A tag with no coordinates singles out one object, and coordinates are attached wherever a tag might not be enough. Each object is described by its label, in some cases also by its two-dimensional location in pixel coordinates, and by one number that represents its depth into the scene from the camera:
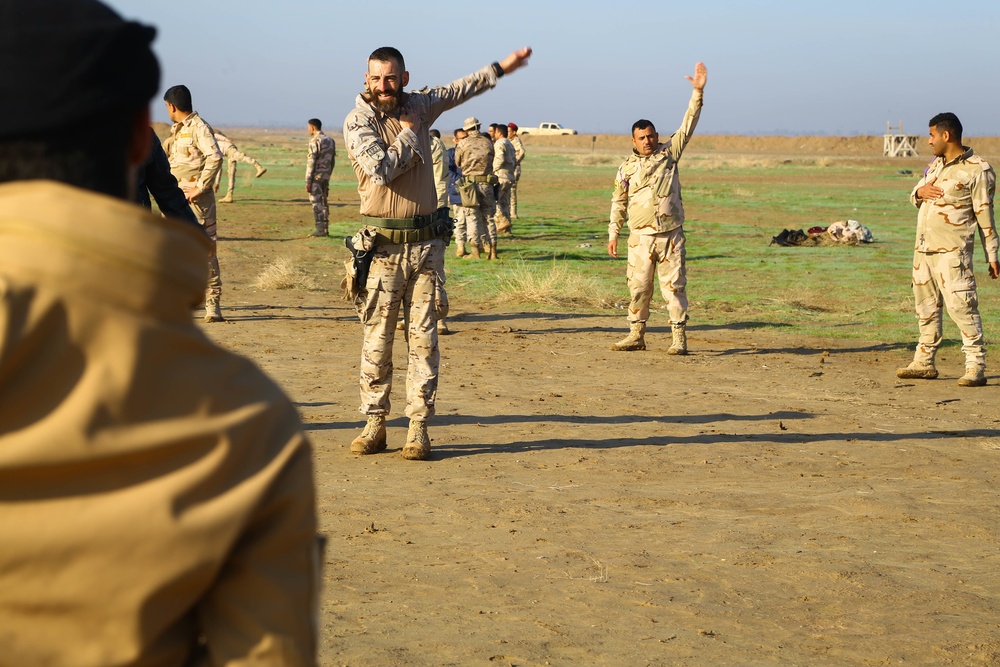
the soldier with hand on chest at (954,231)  9.90
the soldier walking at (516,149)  25.79
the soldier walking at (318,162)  22.16
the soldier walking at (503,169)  22.64
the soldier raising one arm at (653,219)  11.41
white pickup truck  119.12
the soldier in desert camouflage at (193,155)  11.52
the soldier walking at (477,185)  18.78
